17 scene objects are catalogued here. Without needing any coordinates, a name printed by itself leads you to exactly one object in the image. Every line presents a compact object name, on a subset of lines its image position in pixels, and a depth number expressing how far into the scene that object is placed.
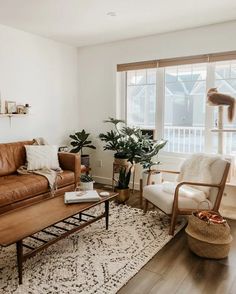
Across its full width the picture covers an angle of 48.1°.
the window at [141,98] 4.30
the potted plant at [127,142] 3.79
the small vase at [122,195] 3.72
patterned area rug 1.97
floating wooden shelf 3.66
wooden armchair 2.78
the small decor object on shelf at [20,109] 3.84
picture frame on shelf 3.71
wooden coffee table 1.90
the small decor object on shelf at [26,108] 3.92
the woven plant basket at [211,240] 2.32
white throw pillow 3.57
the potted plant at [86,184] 2.93
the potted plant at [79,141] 4.60
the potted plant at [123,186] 3.73
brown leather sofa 2.91
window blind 3.54
